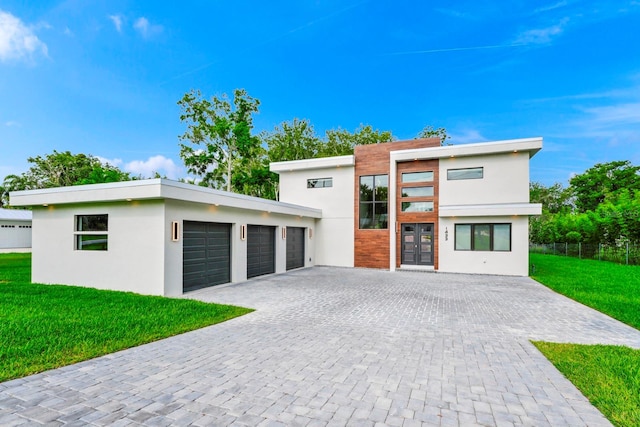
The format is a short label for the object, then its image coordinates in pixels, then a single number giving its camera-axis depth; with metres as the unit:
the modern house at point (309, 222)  8.31
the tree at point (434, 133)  31.45
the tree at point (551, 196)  42.16
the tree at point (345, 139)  29.99
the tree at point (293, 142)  30.33
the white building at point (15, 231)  24.41
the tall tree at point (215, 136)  26.80
